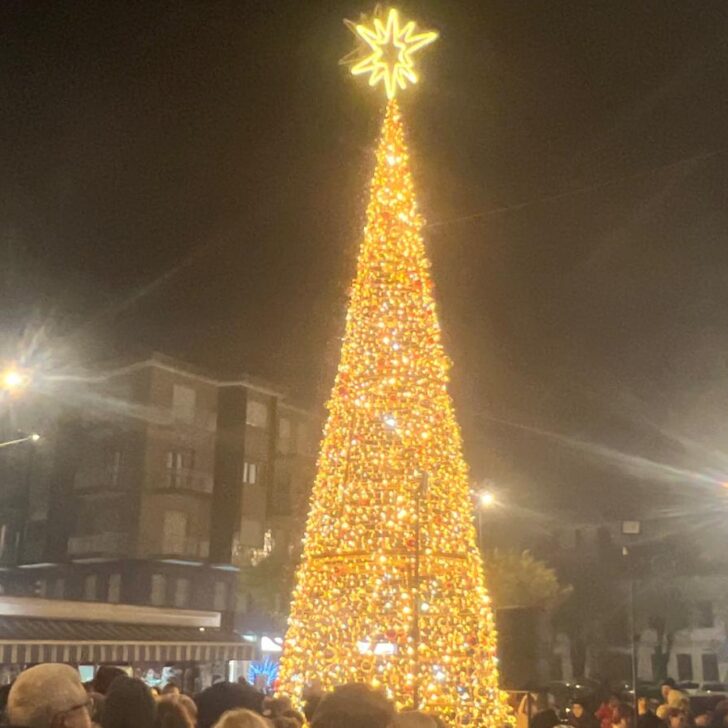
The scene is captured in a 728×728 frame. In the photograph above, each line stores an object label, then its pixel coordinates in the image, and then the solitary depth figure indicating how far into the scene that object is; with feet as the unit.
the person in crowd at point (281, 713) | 26.35
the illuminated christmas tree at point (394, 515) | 39.01
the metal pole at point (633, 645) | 39.25
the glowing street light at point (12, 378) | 46.16
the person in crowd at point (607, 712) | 40.59
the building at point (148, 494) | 127.95
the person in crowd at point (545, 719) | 34.53
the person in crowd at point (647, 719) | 35.35
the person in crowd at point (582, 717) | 44.70
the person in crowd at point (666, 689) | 42.67
